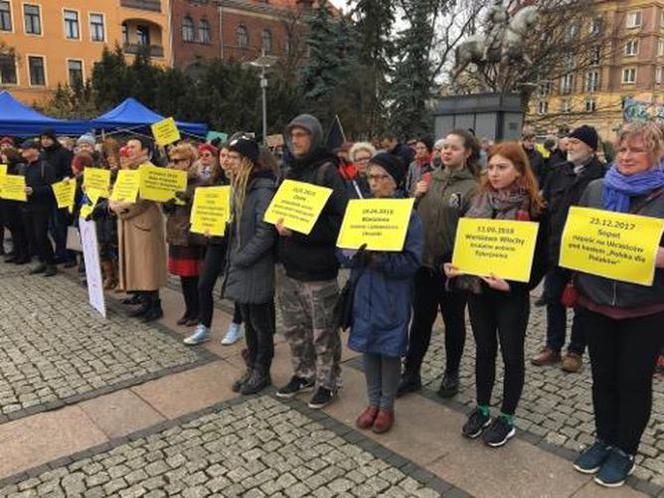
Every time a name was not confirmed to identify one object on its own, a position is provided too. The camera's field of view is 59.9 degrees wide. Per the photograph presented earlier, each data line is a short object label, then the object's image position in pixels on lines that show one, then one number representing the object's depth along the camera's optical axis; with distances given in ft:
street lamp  57.88
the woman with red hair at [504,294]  11.05
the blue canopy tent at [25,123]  43.80
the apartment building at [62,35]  144.05
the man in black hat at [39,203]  28.35
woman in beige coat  19.74
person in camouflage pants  12.82
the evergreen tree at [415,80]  100.94
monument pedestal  43.70
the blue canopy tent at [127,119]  52.90
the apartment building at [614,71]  90.33
